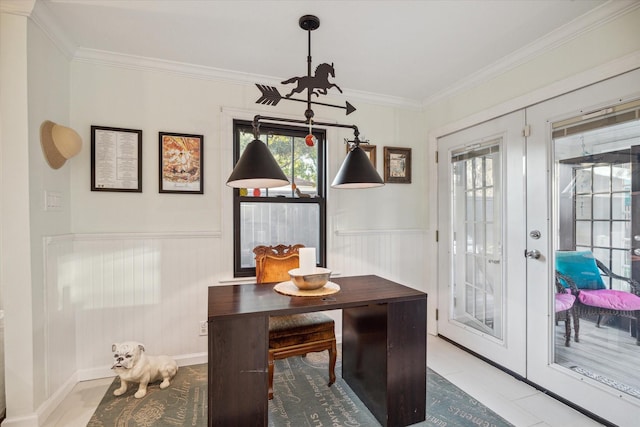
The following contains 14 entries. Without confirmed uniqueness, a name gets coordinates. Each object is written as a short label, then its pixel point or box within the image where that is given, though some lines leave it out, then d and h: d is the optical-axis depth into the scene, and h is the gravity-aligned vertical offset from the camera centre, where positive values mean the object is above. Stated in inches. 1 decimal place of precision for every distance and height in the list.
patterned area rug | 74.2 -49.6
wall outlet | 104.2 -38.3
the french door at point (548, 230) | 72.0 -5.9
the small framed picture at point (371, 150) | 123.3 +22.9
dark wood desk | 59.9 -29.9
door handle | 89.0 -12.9
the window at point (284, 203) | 110.3 +2.4
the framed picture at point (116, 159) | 93.4 +15.4
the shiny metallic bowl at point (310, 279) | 72.9 -16.1
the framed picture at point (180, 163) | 99.8 +15.1
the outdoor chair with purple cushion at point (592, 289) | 71.4 -19.7
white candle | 74.7 -11.9
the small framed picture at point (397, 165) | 127.5 +18.0
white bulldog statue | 82.5 -42.9
